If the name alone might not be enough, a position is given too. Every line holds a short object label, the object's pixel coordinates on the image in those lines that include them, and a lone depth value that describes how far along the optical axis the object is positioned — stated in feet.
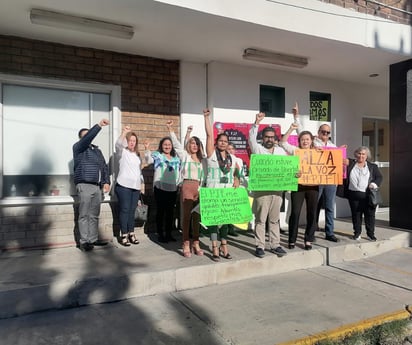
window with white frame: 18.88
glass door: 30.14
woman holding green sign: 16.14
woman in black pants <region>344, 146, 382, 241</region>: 20.40
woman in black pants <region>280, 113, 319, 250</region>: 18.48
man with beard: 17.20
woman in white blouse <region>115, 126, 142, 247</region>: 18.37
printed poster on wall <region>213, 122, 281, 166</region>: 23.21
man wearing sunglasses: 20.30
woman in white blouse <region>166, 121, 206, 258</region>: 16.79
